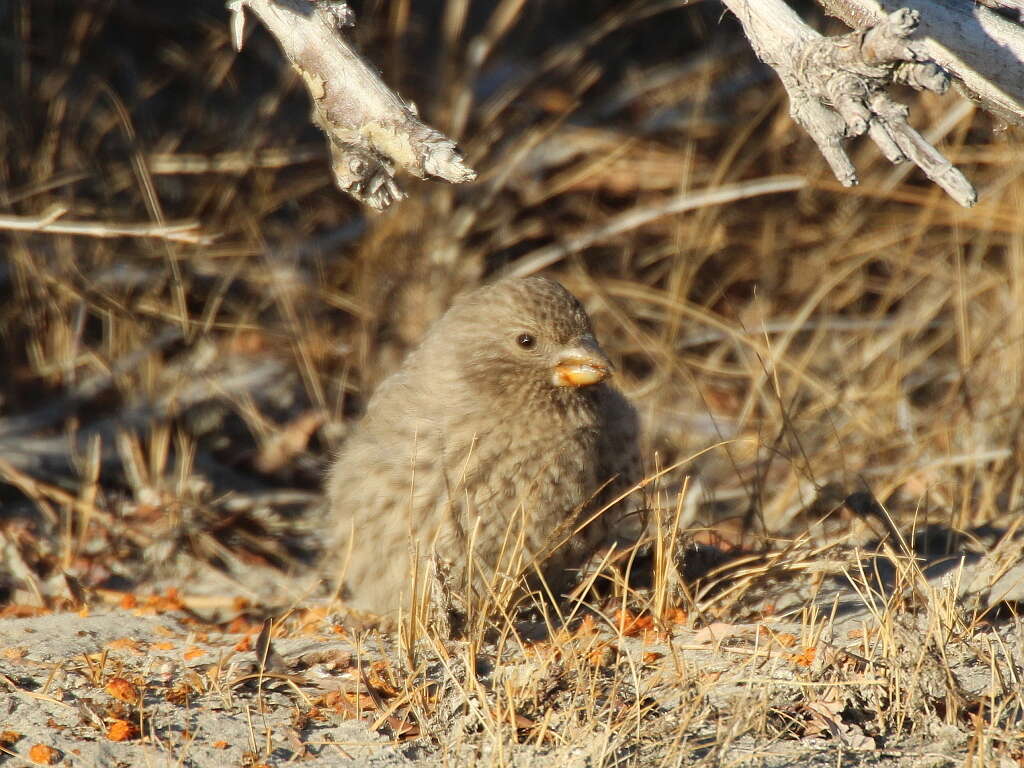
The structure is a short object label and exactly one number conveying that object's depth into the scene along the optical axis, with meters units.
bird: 6.87
